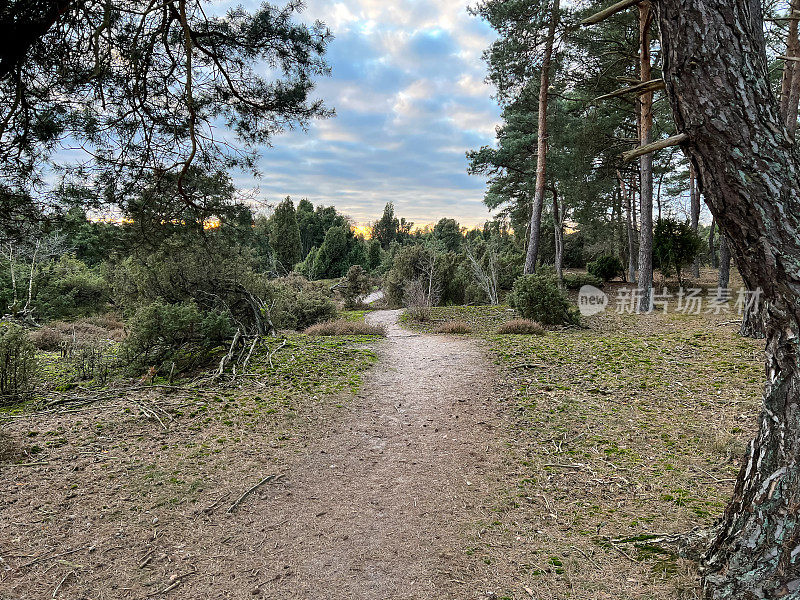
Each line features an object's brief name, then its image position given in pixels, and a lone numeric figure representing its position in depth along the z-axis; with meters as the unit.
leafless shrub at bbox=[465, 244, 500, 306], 14.68
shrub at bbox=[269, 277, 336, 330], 10.59
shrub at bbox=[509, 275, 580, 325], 9.52
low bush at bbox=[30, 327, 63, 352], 9.27
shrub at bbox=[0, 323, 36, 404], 4.68
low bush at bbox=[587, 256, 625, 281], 18.33
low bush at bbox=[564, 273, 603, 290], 17.53
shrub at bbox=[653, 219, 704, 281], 14.20
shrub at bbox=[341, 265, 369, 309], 19.06
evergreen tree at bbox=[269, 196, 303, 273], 29.81
